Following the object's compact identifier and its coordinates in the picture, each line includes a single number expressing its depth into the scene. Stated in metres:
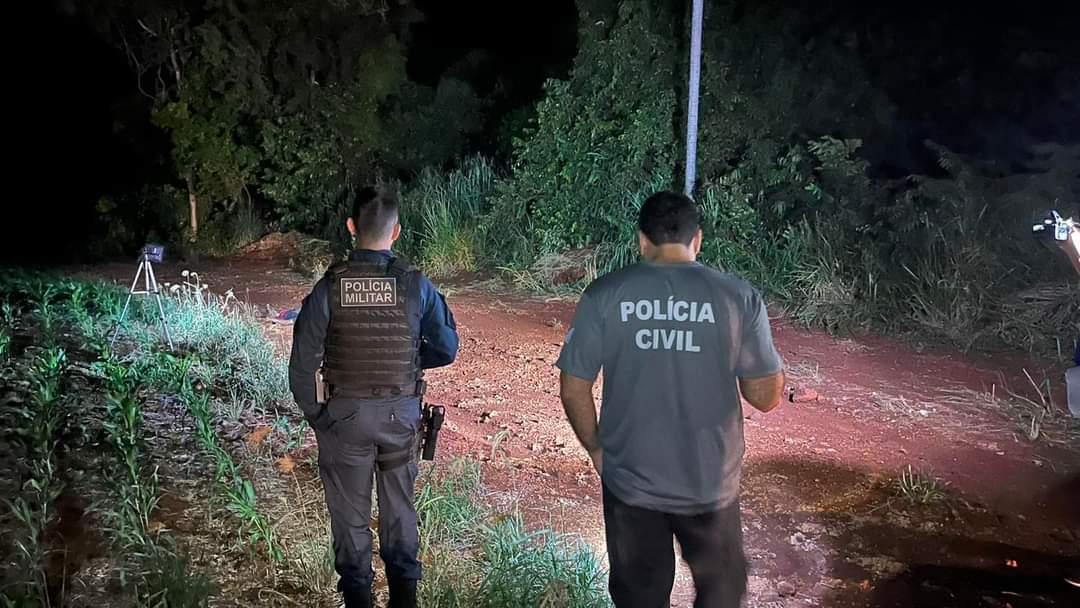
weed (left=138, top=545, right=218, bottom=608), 3.46
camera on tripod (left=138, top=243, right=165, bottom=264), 6.80
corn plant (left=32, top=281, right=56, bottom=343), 7.59
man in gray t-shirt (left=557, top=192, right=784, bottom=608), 2.77
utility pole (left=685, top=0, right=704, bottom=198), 9.30
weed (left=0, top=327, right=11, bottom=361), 6.64
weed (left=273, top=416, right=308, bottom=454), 5.34
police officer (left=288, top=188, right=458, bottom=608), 3.37
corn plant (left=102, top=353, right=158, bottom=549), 3.99
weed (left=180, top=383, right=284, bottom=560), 3.99
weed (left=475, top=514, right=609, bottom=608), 3.55
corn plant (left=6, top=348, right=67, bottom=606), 3.75
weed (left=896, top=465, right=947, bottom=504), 4.98
